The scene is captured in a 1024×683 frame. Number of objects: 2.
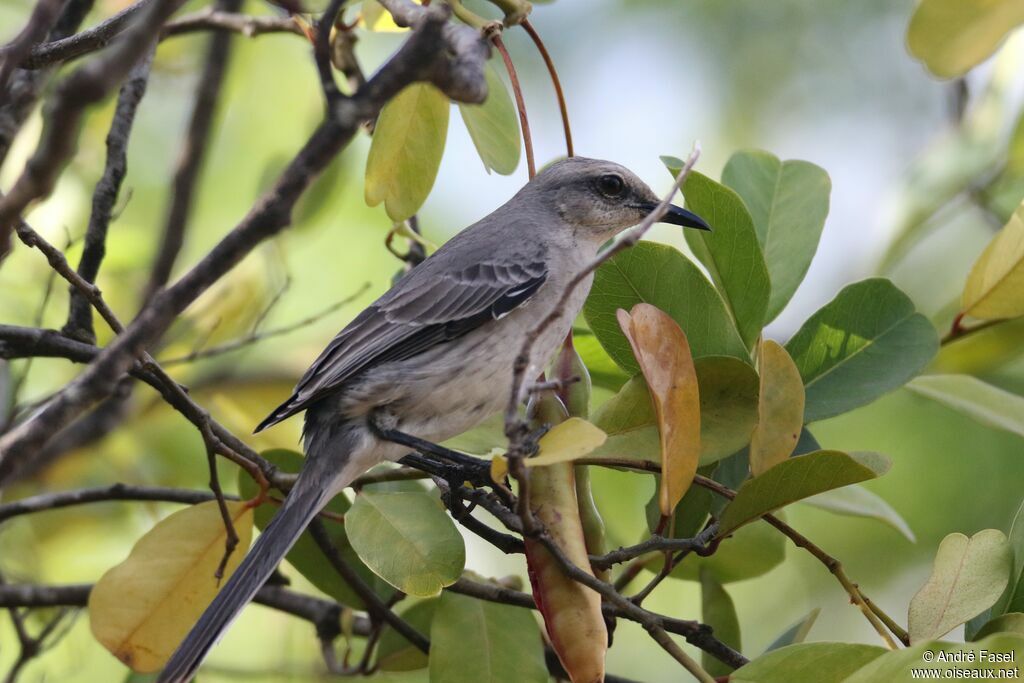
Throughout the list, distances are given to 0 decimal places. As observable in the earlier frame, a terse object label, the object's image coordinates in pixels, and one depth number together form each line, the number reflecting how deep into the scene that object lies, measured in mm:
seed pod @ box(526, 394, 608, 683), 4840
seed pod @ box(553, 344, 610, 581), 5551
